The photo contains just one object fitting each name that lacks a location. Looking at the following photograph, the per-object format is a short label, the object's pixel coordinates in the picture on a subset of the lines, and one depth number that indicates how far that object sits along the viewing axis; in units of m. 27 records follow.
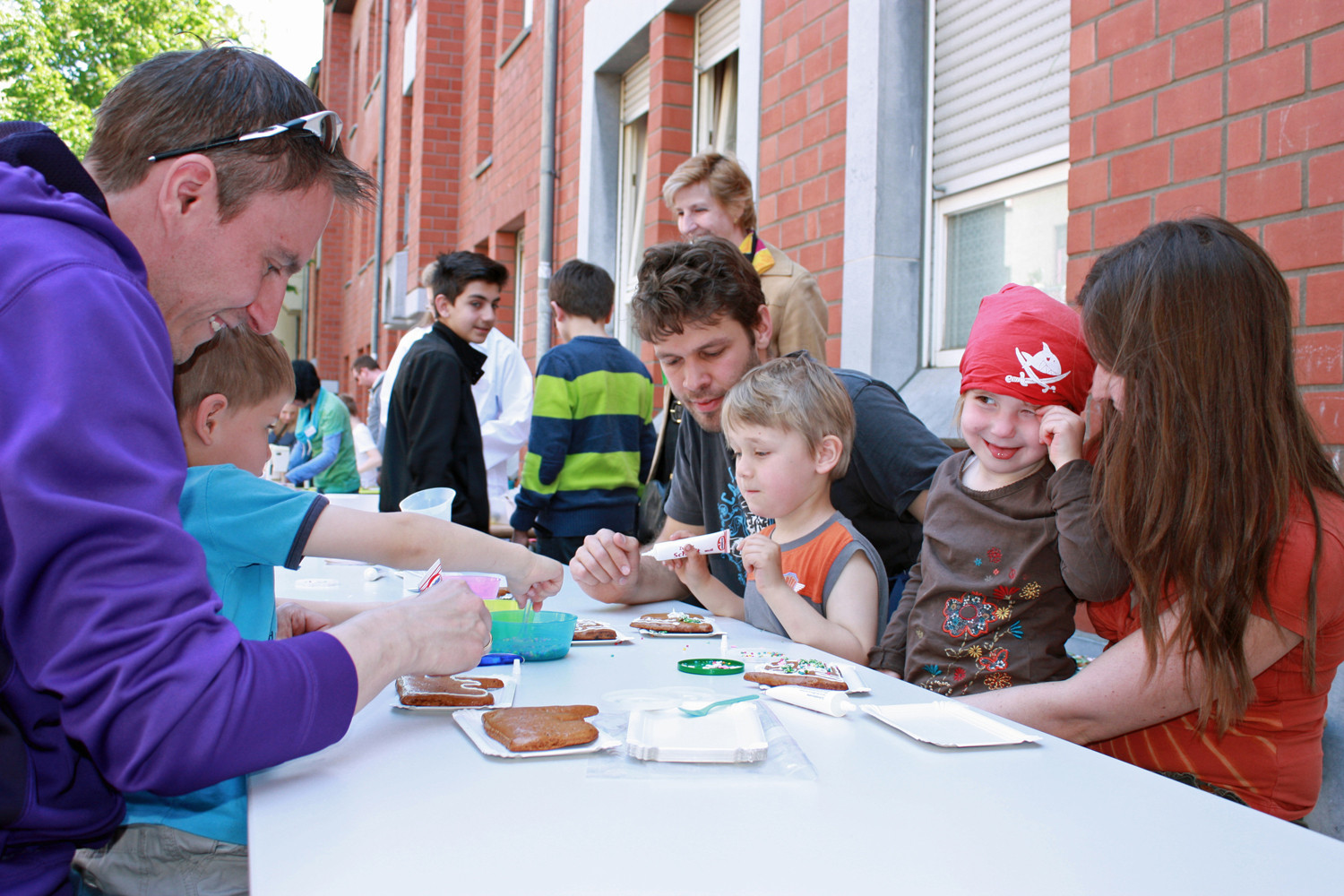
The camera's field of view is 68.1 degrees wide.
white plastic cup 2.28
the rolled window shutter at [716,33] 5.15
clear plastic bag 1.03
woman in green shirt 6.82
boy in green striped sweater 3.96
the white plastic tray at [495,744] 1.08
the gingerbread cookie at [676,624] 1.84
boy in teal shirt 1.12
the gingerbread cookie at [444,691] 1.27
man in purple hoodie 0.82
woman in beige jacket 3.26
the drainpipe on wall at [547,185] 7.11
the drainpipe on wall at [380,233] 13.37
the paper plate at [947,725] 1.16
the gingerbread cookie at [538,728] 1.08
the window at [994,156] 3.18
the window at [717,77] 5.22
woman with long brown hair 1.38
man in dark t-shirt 2.14
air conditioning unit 12.20
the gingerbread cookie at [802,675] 1.38
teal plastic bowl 1.57
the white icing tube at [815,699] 1.28
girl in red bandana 1.71
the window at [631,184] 6.43
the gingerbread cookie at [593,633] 1.75
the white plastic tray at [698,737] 1.05
